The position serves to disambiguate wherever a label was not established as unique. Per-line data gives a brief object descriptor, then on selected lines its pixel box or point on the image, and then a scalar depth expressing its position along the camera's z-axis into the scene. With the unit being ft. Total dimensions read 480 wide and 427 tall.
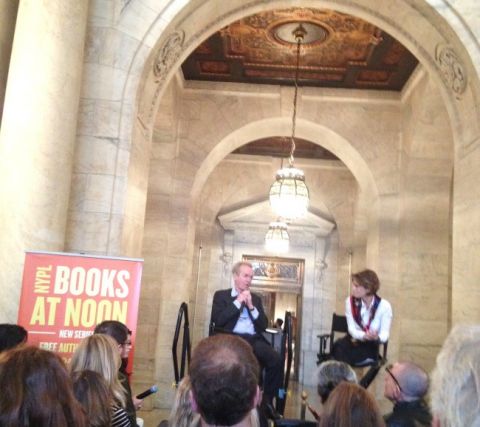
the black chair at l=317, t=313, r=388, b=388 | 13.60
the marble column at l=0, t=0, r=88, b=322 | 13.93
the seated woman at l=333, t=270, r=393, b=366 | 14.74
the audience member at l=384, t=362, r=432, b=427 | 9.08
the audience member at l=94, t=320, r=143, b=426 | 11.01
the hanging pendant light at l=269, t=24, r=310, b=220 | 25.16
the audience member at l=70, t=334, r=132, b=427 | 8.56
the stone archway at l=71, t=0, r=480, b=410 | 17.01
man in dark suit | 13.99
